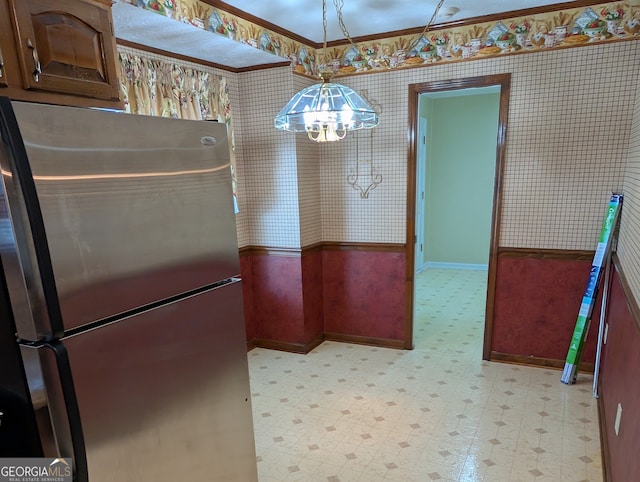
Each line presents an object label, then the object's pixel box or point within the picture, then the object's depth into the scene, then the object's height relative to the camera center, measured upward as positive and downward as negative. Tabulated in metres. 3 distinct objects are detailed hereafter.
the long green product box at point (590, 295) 2.83 -1.02
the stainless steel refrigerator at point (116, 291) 0.95 -0.32
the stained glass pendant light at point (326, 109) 1.99 +0.25
